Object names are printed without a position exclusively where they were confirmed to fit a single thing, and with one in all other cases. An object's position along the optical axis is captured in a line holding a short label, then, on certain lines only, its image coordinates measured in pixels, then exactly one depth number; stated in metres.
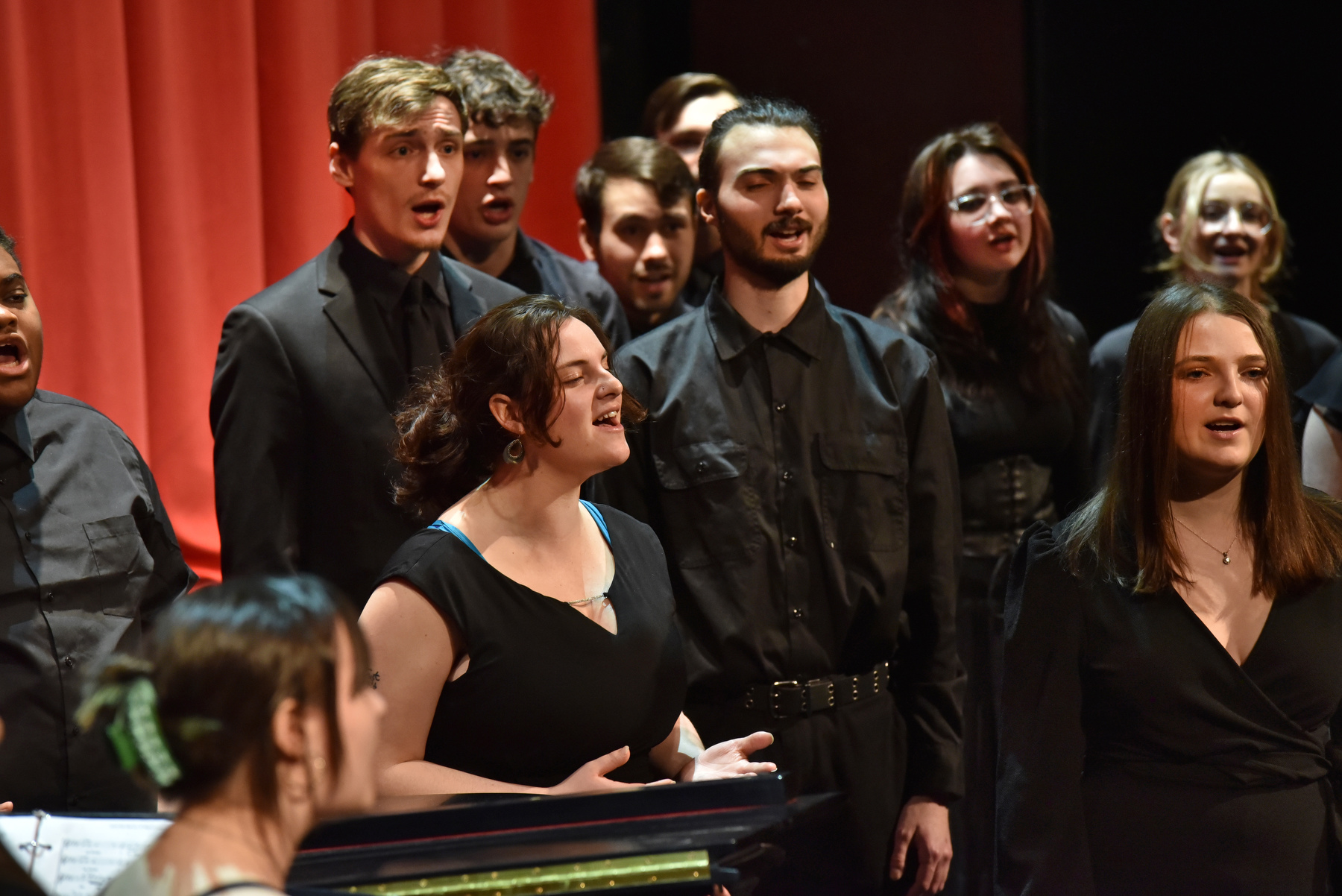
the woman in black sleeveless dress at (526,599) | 9.72
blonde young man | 10.08
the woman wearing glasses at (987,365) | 10.64
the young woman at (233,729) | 8.30
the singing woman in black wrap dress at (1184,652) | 9.82
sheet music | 9.36
